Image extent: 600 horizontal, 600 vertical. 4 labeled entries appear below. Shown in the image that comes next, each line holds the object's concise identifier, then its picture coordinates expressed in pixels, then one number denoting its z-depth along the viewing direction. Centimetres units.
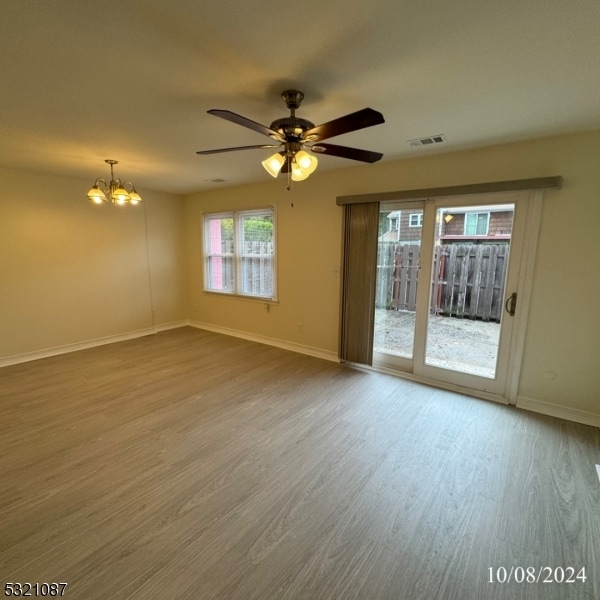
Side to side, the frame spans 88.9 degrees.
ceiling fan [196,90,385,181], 169
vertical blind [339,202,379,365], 375
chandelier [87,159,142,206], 346
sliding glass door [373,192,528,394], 311
